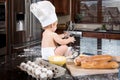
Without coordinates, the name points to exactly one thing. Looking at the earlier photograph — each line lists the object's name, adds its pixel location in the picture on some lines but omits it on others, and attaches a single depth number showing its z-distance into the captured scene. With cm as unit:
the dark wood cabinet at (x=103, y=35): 448
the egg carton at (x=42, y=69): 105
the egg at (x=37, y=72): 105
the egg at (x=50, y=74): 105
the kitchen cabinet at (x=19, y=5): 368
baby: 148
